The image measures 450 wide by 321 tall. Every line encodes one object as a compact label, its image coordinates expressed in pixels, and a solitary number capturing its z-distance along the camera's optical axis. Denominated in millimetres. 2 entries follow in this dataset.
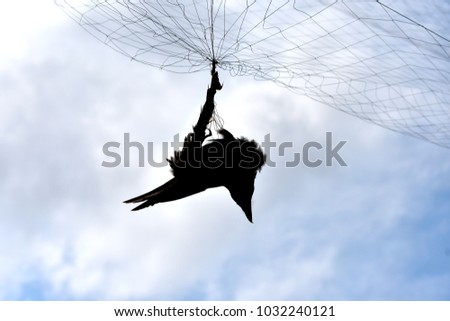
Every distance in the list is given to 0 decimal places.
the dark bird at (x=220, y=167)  3870
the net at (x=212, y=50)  4004
